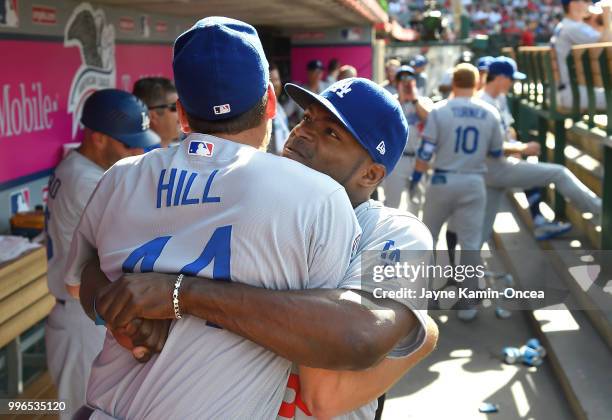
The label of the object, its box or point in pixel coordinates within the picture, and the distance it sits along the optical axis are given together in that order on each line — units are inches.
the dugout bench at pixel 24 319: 152.6
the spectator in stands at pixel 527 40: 760.9
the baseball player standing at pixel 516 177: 253.9
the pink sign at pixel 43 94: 169.0
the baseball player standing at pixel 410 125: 302.2
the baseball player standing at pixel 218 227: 54.4
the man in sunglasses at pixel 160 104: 182.5
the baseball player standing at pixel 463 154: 245.3
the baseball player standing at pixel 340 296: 54.2
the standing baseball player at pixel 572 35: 291.6
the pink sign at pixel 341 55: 441.1
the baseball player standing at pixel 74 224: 126.5
